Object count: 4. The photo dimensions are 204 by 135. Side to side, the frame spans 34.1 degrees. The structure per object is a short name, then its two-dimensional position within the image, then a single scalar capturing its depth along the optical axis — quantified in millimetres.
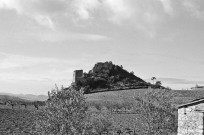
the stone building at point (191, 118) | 30973
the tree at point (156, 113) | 43688
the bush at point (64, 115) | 29422
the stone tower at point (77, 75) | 141250
